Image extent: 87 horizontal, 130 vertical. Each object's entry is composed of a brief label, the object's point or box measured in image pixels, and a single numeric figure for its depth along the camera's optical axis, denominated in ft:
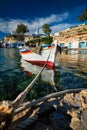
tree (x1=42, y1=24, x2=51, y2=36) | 243.50
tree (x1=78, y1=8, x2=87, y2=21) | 192.93
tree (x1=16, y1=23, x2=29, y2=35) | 274.63
